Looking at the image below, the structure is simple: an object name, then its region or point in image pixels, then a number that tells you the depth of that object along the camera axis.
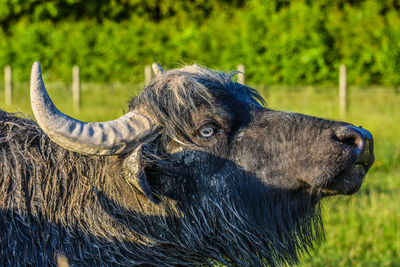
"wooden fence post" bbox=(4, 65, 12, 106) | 19.67
